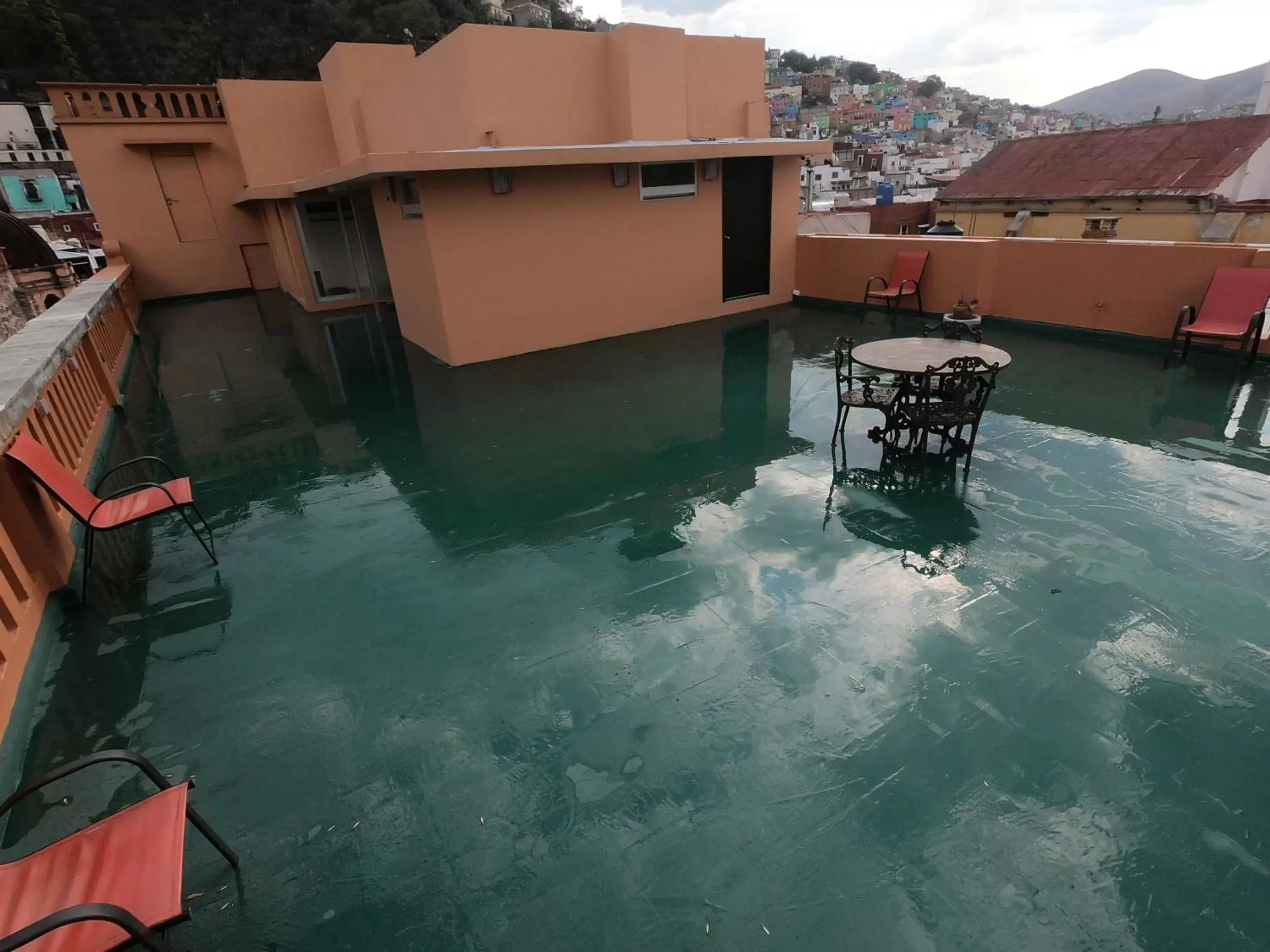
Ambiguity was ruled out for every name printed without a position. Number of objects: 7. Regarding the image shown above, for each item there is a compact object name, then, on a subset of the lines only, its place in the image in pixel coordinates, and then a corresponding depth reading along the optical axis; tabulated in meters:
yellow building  14.55
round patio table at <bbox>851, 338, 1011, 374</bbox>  4.30
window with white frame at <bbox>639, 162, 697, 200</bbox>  8.42
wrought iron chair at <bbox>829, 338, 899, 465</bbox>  4.39
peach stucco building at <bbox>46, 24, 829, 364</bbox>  7.25
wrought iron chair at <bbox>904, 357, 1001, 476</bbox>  4.06
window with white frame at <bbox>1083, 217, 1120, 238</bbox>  14.34
